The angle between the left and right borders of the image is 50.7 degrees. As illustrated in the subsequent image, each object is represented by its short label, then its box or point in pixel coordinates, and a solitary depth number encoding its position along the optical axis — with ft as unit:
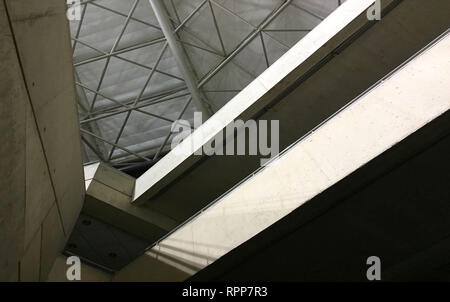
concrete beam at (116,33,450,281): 33.88
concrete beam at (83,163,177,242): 63.05
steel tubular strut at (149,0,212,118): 82.99
